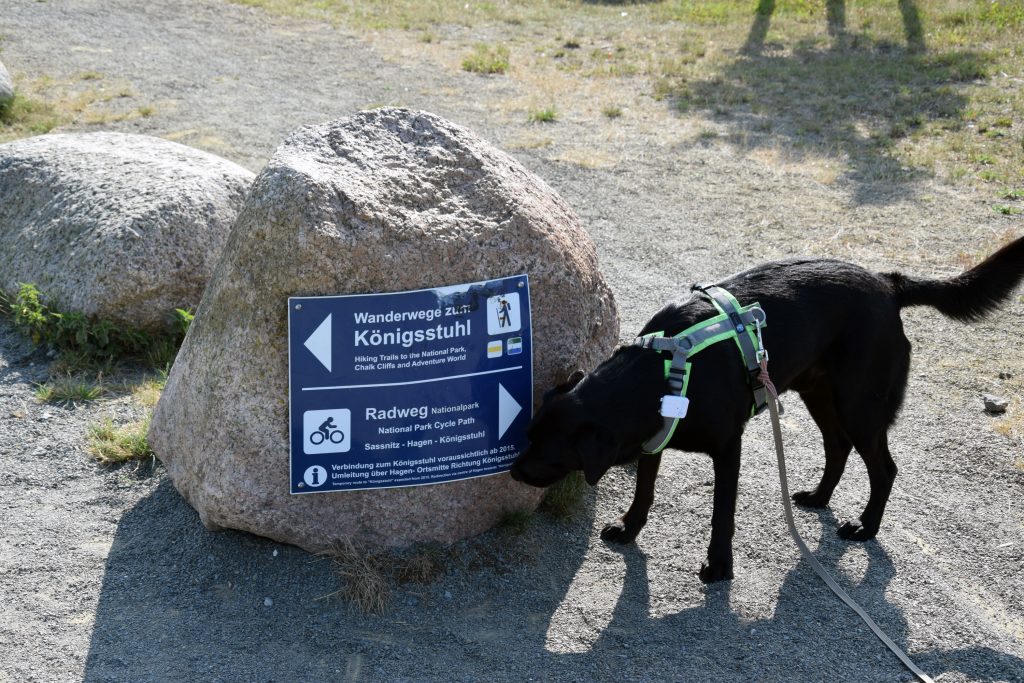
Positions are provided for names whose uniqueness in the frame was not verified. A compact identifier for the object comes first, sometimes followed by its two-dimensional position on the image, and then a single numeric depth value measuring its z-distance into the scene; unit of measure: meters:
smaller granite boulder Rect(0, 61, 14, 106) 10.50
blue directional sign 3.98
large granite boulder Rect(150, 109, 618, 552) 4.00
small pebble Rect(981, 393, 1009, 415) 5.71
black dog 3.95
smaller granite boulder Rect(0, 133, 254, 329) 5.93
